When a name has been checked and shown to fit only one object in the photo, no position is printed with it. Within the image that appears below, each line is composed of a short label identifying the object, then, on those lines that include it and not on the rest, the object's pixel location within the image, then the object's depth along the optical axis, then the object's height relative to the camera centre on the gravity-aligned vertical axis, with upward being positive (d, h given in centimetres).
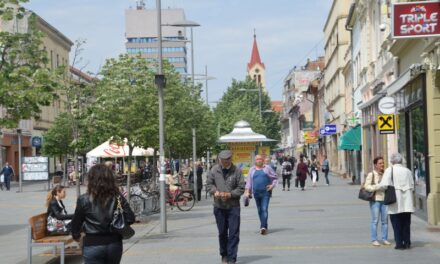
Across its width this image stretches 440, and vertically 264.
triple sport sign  1405 +249
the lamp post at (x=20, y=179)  4207 -82
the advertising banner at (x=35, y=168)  4250 -22
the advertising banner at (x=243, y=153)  3416 +29
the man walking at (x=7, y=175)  4616 -62
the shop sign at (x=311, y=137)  7019 +191
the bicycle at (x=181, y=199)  2566 -127
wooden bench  1174 -118
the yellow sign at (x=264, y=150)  3820 +45
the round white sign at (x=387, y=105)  2017 +133
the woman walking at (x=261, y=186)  1659 -59
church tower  16488 +1958
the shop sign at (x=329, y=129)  4919 +181
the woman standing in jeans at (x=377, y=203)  1361 -82
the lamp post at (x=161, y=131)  1759 +70
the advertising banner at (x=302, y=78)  11875 +1242
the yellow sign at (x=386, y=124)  2080 +87
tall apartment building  15988 +2803
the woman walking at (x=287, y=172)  3856 -67
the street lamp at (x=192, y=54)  2721 +478
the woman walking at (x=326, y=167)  4312 -55
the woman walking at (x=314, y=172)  4181 -76
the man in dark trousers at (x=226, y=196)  1207 -57
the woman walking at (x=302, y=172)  3725 -66
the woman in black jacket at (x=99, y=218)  711 -51
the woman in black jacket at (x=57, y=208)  1266 -73
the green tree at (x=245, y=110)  7438 +557
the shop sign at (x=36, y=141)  5345 +159
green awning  3912 +87
